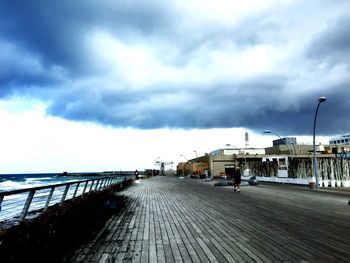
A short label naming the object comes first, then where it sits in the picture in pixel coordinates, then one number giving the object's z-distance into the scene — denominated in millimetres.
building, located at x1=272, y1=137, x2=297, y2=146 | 115300
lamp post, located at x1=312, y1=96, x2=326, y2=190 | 22983
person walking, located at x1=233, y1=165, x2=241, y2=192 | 24028
